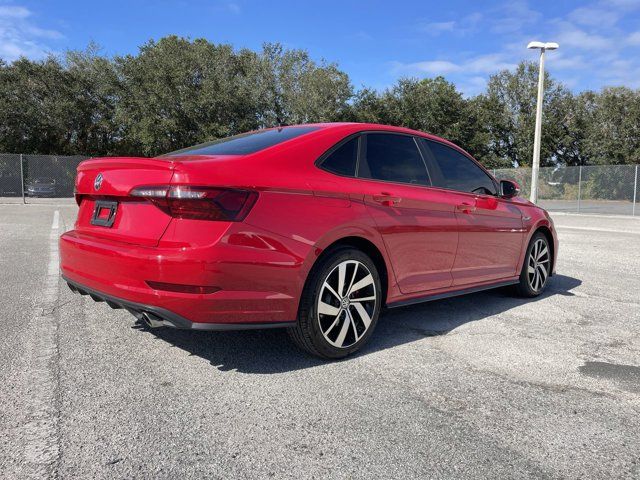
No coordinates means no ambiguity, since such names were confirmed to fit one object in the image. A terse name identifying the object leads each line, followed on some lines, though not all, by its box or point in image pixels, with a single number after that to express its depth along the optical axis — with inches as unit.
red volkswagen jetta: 110.1
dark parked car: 923.7
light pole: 780.0
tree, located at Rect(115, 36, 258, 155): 1283.2
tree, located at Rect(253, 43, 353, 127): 1398.9
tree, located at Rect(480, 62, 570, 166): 1678.2
